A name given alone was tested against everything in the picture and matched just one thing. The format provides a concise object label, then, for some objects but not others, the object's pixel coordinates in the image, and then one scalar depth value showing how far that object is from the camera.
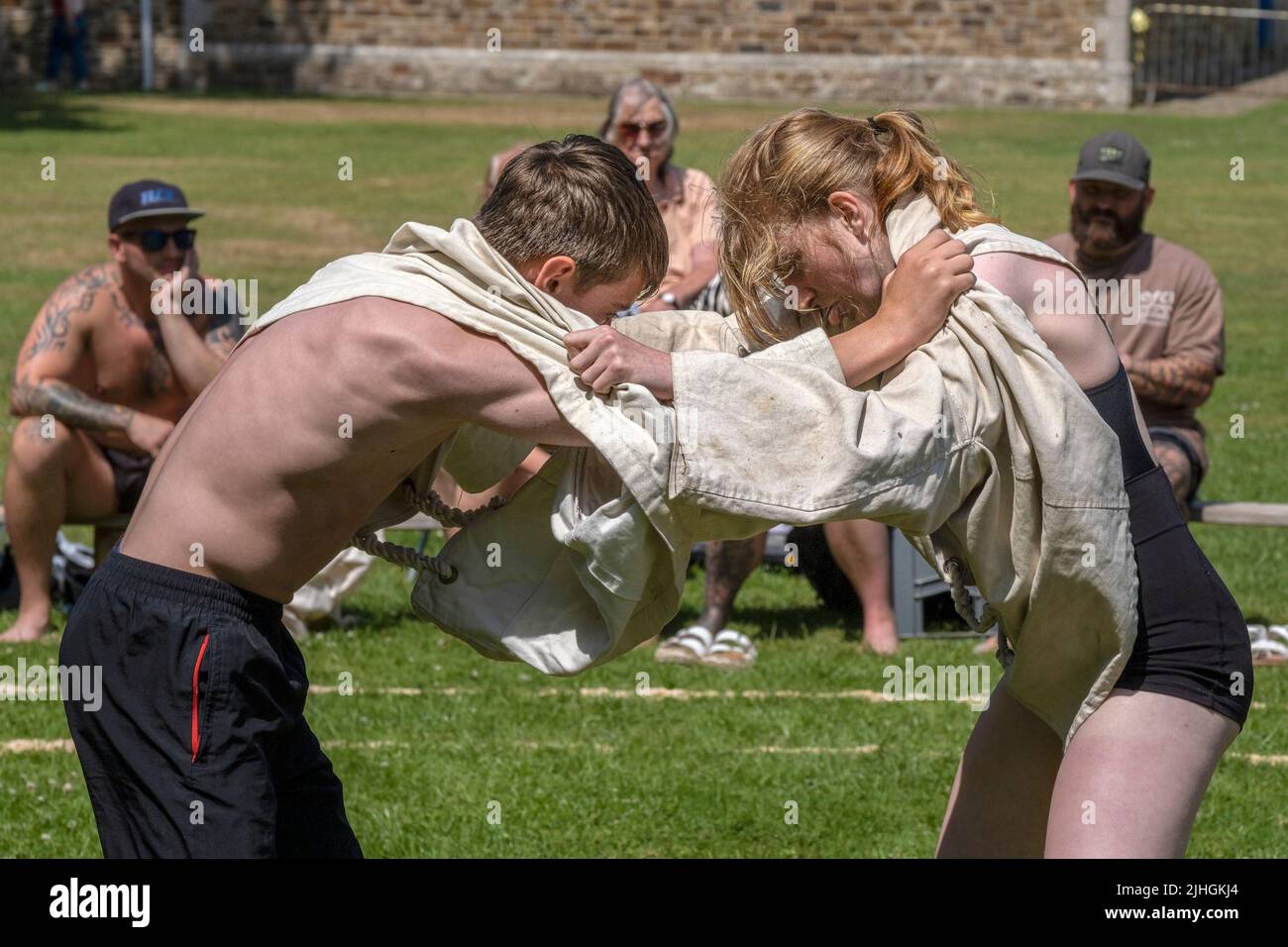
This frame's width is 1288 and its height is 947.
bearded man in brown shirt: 15.12
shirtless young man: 6.07
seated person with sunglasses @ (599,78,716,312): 15.86
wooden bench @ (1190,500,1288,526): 15.05
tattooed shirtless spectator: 14.59
